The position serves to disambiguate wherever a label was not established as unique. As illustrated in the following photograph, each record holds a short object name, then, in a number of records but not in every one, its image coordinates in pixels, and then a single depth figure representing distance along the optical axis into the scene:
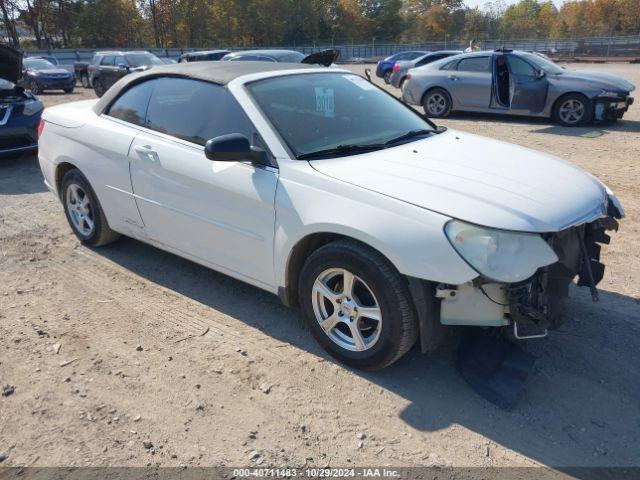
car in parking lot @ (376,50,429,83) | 24.39
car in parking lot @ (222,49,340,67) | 17.47
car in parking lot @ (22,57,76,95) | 21.02
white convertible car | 2.70
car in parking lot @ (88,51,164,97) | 19.66
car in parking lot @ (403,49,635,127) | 10.43
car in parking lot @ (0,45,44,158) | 8.21
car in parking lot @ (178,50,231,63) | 22.53
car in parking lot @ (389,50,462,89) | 16.84
